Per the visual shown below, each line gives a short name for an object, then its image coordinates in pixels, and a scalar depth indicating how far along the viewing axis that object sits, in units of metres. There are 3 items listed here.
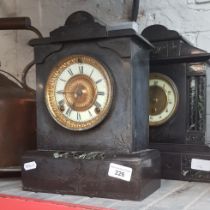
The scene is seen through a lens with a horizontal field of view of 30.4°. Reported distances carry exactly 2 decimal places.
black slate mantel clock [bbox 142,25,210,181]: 1.05
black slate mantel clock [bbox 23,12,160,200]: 0.87
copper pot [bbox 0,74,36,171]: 1.07
